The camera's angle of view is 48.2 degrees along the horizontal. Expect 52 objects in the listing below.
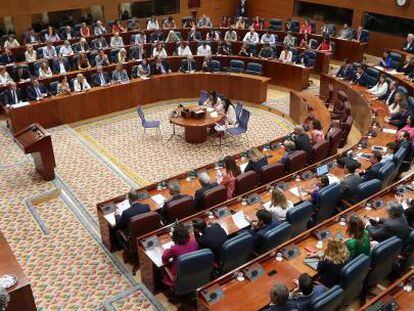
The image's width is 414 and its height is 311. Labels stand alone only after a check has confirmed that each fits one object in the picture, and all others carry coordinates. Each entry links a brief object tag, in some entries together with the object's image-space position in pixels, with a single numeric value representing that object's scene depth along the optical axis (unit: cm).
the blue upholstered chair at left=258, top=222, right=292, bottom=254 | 645
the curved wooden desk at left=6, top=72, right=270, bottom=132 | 1255
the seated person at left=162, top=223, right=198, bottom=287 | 612
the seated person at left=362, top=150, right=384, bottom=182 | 815
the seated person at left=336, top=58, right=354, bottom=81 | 1415
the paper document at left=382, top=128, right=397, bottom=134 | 1045
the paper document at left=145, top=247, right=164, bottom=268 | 633
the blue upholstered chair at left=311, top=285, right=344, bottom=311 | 503
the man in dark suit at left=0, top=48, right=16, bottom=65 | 1498
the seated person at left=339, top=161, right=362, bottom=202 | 767
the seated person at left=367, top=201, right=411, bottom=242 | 633
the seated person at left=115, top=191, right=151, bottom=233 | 706
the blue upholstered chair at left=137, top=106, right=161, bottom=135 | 1185
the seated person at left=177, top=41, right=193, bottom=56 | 1664
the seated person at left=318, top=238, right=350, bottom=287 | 561
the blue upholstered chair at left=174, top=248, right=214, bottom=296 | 583
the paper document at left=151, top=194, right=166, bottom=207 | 774
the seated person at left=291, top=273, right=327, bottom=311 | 512
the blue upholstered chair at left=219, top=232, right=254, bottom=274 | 614
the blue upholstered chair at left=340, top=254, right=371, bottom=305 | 547
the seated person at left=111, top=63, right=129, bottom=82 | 1402
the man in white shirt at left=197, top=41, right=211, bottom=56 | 1656
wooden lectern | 975
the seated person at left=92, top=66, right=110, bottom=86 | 1401
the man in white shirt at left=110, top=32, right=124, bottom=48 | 1723
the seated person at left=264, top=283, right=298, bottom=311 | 489
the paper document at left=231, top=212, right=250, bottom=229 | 702
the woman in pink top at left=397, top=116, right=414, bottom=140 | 995
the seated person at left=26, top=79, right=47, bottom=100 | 1290
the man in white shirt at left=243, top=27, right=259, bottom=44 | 1809
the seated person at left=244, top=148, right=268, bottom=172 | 858
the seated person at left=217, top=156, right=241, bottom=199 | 806
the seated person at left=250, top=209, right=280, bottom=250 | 652
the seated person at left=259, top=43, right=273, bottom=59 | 1620
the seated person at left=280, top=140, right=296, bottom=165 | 884
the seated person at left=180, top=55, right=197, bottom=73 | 1520
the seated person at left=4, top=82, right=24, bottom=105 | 1274
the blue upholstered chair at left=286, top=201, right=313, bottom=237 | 681
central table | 1157
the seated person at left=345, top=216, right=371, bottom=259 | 596
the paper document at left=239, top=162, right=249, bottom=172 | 895
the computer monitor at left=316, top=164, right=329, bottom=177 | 849
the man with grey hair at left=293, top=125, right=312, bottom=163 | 935
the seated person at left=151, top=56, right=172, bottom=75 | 1498
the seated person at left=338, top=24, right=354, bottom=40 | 1802
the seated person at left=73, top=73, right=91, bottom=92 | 1336
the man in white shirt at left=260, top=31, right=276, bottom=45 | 1781
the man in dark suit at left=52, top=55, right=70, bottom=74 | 1505
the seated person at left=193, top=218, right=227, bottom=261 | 623
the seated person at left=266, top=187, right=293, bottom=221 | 697
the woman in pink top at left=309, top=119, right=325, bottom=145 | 997
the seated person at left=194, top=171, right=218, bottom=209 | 756
